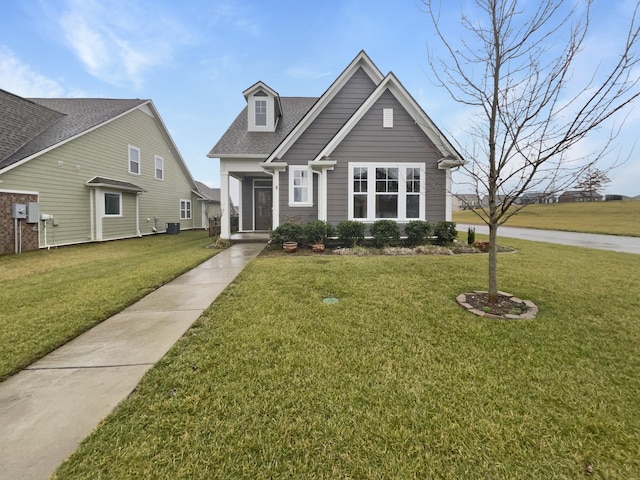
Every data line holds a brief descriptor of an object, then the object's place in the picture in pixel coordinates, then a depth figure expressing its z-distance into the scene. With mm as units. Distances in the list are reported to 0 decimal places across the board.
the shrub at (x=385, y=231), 10336
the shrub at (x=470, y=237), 11242
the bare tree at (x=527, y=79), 3693
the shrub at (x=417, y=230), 10391
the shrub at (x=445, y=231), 10602
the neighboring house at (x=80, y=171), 11211
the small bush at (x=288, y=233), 10406
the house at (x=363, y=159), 10570
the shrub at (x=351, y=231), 10305
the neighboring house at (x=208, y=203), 26578
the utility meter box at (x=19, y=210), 10734
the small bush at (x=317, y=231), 10320
